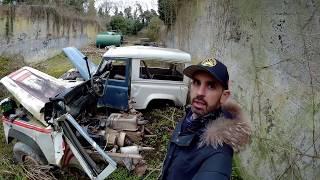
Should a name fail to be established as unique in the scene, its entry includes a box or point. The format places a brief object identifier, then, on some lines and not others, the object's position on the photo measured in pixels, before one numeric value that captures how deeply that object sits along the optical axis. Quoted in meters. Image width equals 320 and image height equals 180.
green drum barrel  17.29
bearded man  1.22
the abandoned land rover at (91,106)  3.54
